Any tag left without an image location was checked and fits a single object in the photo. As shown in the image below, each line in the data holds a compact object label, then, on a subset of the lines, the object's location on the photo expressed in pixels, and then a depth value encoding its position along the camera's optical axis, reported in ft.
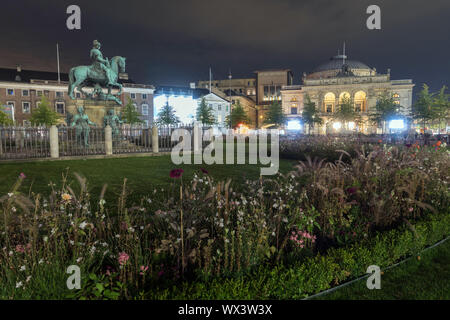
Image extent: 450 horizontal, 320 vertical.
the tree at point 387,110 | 179.52
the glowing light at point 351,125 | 237.00
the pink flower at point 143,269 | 10.29
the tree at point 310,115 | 214.48
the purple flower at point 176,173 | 11.28
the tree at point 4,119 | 131.65
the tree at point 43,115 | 158.82
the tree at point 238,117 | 227.61
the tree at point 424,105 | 148.97
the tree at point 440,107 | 145.23
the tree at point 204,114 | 207.10
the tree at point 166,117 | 192.56
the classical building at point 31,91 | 184.55
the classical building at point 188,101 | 231.71
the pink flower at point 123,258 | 9.91
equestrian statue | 56.44
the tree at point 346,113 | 202.49
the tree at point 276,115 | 207.95
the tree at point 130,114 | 181.68
